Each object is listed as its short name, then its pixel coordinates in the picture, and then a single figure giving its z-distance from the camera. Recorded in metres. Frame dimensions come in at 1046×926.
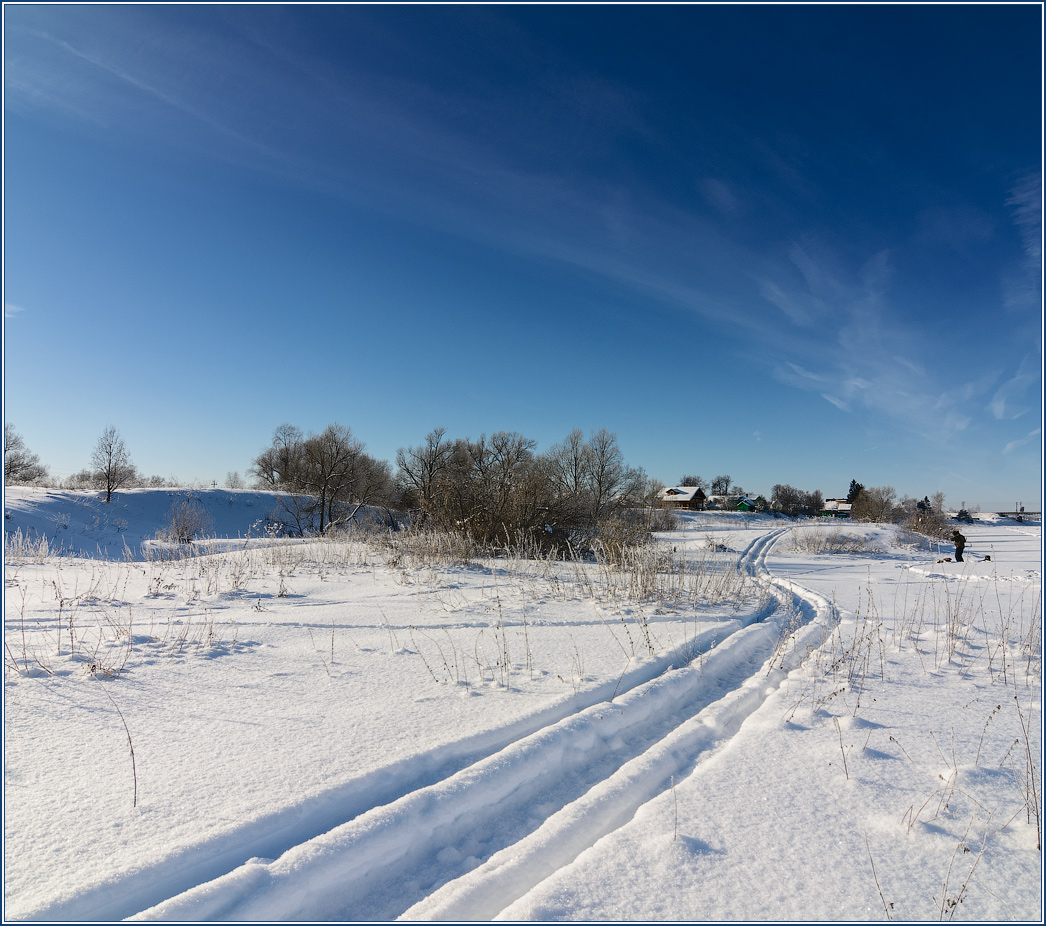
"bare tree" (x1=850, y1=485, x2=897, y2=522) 51.28
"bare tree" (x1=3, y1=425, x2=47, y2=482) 41.70
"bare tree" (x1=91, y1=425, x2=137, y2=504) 33.12
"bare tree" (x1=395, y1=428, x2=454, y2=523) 49.92
